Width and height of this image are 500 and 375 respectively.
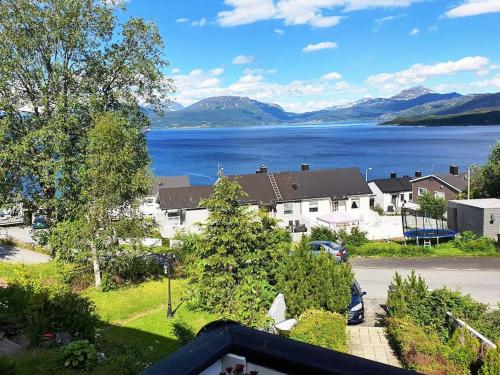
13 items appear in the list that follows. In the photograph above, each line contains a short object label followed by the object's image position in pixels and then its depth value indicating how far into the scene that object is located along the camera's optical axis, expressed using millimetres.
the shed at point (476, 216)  35188
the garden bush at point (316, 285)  16859
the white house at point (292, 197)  48750
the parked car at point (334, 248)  28812
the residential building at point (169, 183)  59088
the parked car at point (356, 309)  18234
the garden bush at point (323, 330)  14148
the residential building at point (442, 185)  60156
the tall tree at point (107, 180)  20406
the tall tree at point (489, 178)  45000
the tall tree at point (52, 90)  21734
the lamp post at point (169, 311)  17483
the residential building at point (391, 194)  63812
